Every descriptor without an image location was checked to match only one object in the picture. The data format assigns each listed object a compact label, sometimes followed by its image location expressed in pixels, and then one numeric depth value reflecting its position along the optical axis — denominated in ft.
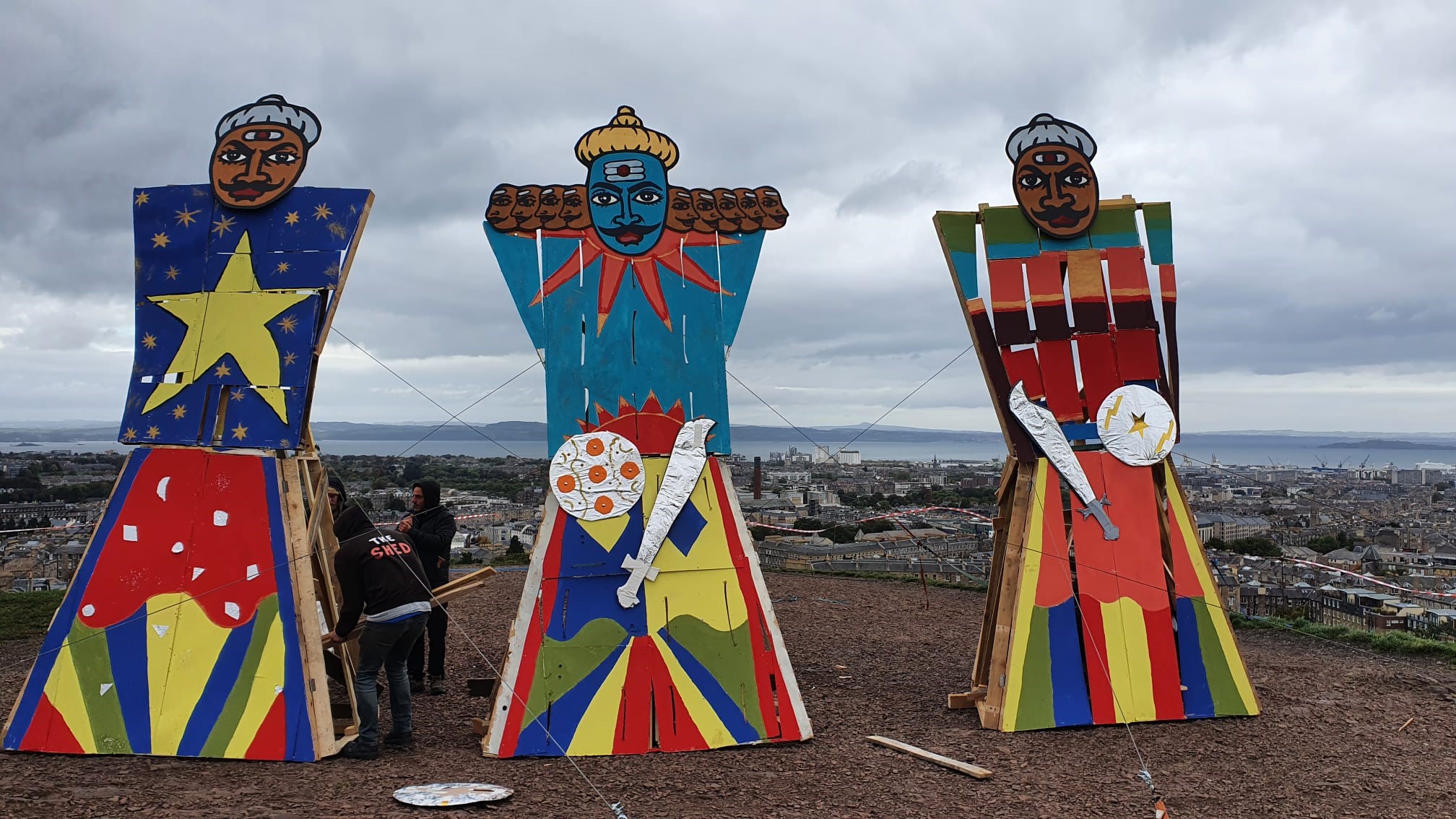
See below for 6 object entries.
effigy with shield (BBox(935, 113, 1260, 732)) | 21.30
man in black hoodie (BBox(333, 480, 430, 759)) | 18.25
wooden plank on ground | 17.43
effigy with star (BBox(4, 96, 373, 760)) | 18.39
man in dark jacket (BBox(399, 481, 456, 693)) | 23.09
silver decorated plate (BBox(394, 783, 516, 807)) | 15.23
